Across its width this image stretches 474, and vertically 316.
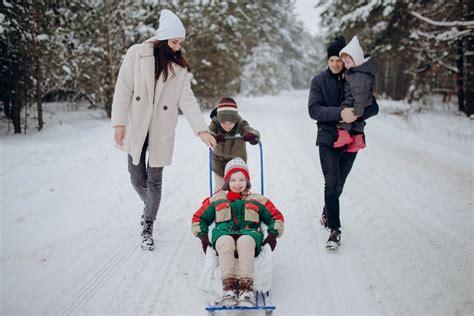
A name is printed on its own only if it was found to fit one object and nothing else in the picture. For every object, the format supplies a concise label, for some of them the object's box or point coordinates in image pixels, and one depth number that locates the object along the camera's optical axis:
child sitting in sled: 2.90
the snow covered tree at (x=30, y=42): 8.41
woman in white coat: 3.64
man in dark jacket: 3.85
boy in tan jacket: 4.36
